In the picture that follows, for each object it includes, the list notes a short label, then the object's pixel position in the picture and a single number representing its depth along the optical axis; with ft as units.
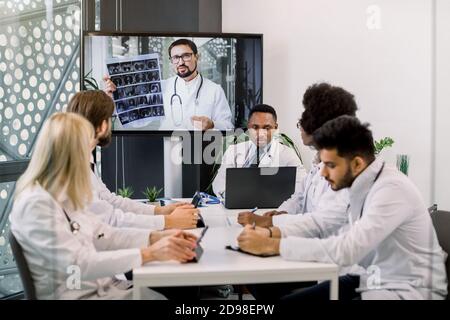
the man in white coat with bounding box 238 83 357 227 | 5.69
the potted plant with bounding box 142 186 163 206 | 8.63
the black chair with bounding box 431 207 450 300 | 5.81
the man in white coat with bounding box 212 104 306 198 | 7.40
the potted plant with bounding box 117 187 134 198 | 8.88
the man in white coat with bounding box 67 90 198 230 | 5.75
